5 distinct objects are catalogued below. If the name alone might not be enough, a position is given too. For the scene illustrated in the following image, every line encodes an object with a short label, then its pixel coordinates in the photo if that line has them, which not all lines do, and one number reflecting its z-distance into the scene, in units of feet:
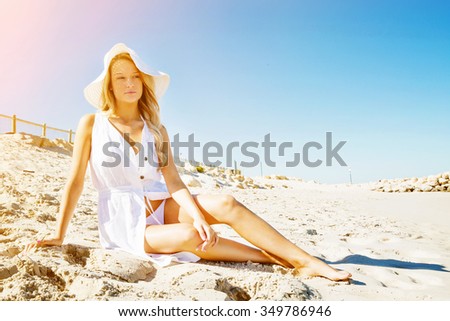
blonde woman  8.30
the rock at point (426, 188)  45.40
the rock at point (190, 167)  54.92
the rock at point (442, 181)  45.62
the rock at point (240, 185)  42.56
